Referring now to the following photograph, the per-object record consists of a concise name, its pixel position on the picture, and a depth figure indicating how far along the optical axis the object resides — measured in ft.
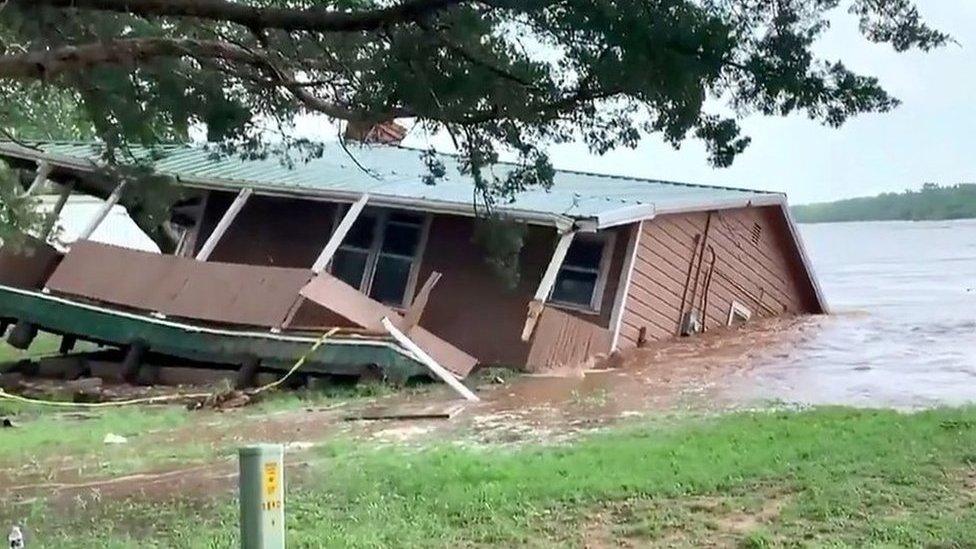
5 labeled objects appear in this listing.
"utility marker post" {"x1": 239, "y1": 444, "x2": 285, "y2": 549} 13.12
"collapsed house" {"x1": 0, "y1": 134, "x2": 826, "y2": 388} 50.16
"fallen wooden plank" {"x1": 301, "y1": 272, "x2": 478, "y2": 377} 49.26
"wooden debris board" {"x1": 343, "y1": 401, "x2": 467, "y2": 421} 39.70
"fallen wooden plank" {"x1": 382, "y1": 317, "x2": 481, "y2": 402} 45.89
